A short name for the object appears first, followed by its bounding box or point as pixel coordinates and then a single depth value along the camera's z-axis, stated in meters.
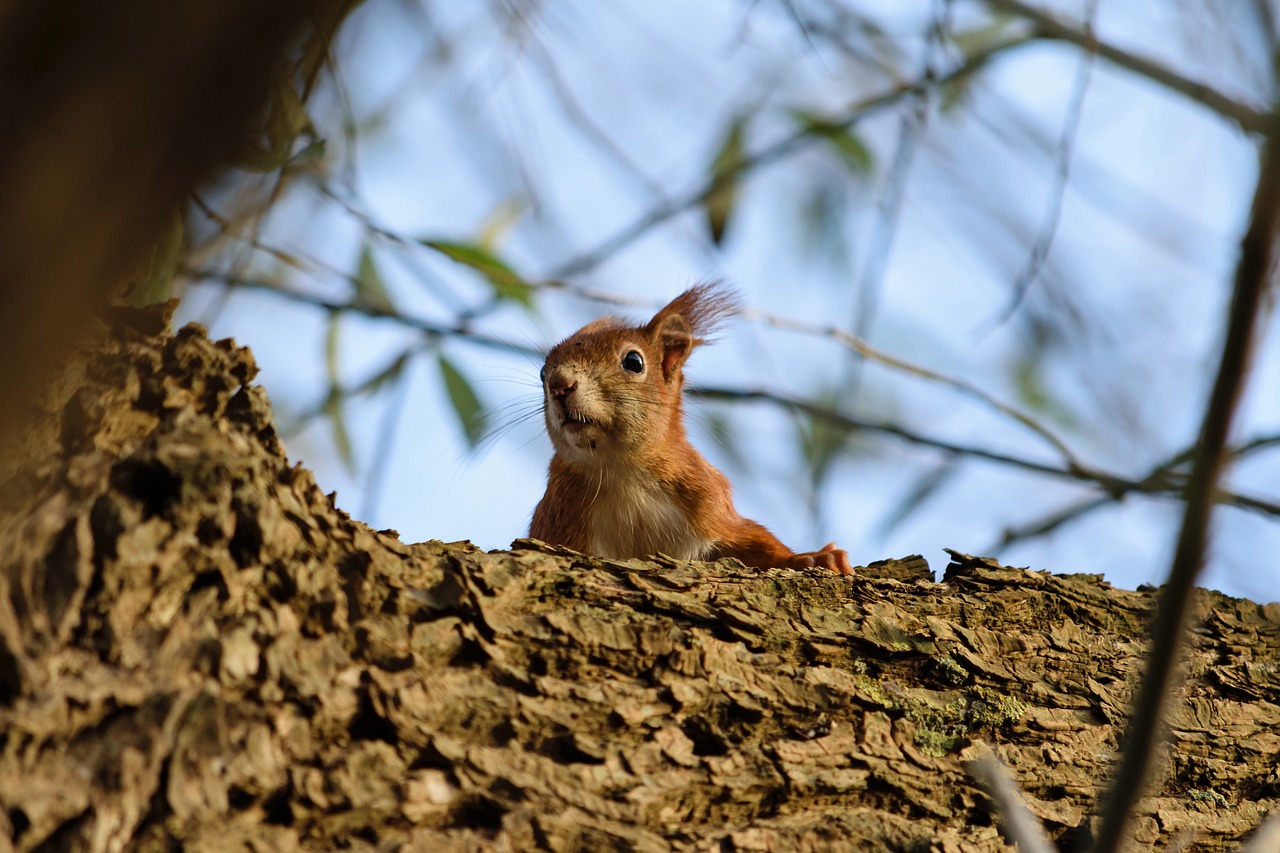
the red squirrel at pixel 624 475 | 6.53
